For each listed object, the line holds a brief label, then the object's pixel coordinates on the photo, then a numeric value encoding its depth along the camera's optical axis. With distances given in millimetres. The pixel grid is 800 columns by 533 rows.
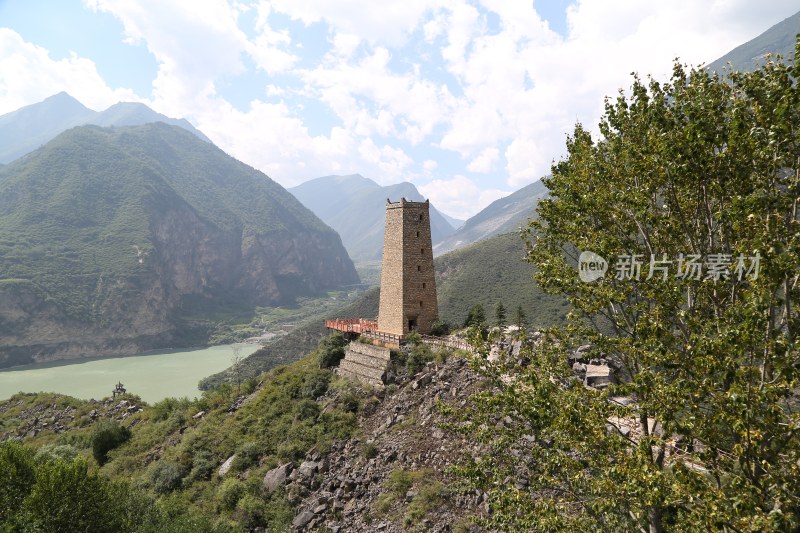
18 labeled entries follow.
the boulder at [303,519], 15656
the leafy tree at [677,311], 5496
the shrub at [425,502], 13734
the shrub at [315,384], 24117
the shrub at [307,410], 22141
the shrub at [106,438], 29109
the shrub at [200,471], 21531
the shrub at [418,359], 21672
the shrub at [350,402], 21438
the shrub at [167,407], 32625
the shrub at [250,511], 16984
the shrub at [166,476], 21453
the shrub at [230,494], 18469
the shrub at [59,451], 26031
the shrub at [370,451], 17625
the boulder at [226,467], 21062
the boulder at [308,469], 18197
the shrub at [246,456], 20703
